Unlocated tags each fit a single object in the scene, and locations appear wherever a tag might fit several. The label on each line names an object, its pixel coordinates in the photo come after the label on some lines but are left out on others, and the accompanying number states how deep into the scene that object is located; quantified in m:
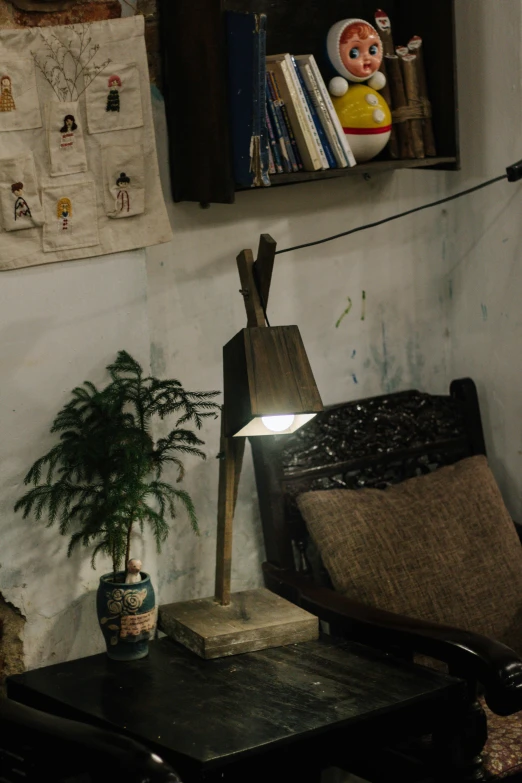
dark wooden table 1.90
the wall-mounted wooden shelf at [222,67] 2.44
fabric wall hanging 2.31
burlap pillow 2.63
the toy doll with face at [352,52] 2.70
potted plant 2.31
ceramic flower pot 2.30
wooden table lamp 2.16
